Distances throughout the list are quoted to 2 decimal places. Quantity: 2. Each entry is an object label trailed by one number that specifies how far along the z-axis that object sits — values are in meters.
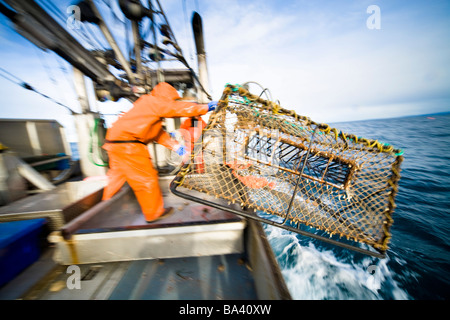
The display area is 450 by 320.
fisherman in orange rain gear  1.86
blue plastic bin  1.35
